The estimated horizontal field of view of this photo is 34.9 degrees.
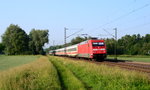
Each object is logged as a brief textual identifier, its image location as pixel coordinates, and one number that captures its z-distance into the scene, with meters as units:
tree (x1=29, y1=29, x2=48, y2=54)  112.50
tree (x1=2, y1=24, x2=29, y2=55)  106.81
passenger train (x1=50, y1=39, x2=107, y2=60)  34.13
